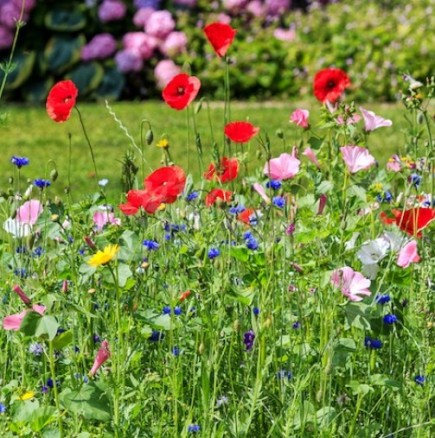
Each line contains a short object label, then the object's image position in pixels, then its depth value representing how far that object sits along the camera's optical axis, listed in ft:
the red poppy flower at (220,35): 16.03
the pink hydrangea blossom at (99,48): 54.47
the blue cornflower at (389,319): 14.87
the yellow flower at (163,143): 15.62
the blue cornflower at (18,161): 16.37
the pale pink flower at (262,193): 15.63
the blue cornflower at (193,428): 13.13
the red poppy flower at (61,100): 15.51
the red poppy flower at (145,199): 14.16
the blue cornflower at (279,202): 16.58
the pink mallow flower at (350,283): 13.78
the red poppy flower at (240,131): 15.34
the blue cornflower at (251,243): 16.02
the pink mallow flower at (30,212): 16.07
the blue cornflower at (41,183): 16.14
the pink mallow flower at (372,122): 17.16
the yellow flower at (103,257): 12.20
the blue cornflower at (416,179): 16.43
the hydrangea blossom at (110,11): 56.47
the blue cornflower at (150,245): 15.61
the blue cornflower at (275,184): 16.51
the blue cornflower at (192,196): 16.53
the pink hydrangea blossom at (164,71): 54.51
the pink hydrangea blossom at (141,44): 55.72
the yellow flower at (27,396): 13.27
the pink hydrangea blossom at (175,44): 55.80
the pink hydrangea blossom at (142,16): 57.22
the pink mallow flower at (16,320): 12.83
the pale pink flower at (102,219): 16.71
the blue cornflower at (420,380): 14.51
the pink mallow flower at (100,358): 13.35
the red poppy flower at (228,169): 15.15
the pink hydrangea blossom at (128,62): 54.63
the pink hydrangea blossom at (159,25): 56.14
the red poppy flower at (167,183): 14.12
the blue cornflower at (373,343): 14.97
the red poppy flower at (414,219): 14.47
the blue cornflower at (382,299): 14.77
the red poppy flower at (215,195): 15.26
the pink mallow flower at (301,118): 17.54
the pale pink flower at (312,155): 17.00
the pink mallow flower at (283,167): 15.79
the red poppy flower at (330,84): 17.81
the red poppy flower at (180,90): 15.69
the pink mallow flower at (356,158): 15.44
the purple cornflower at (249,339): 14.70
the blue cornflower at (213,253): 14.88
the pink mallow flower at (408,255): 14.03
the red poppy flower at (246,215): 16.93
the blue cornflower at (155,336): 15.24
